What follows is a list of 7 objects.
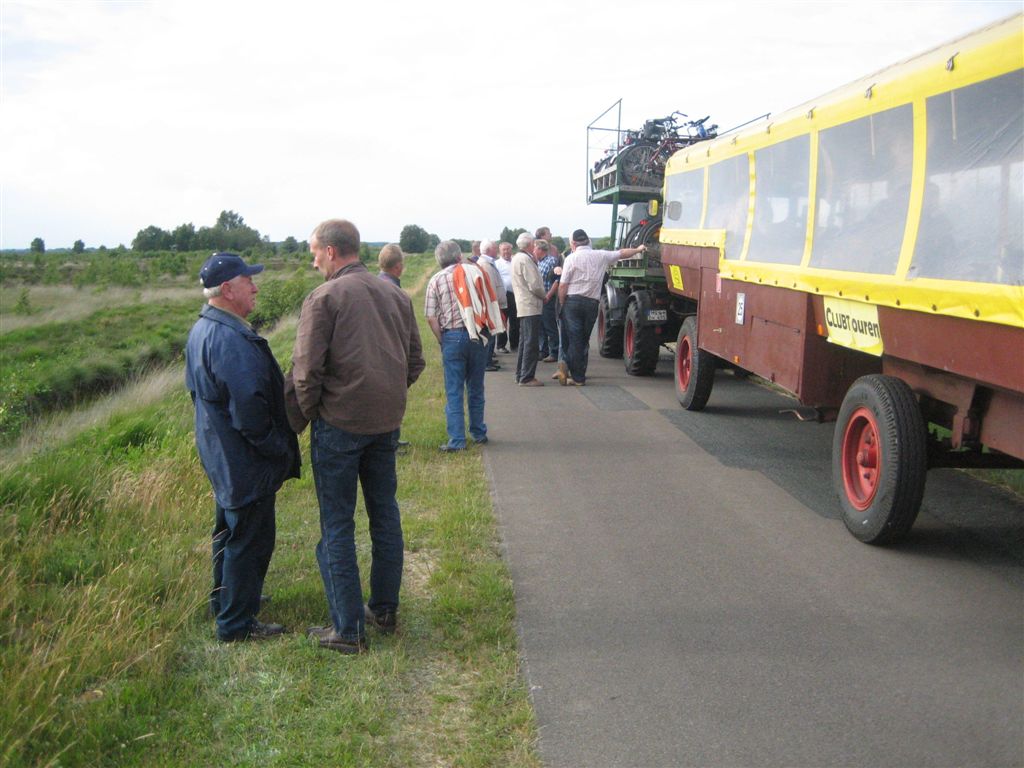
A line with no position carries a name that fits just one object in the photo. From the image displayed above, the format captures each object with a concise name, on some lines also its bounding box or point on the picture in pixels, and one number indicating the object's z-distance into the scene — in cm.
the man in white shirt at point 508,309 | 1542
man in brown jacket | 422
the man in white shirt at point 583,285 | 1183
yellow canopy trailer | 462
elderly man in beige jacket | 1170
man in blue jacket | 419
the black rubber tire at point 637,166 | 1552
